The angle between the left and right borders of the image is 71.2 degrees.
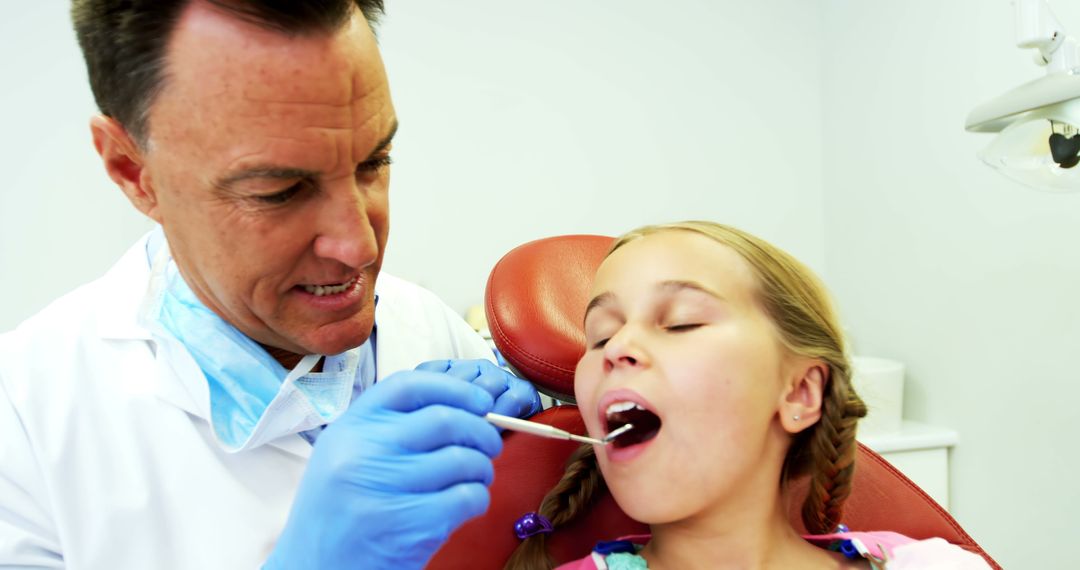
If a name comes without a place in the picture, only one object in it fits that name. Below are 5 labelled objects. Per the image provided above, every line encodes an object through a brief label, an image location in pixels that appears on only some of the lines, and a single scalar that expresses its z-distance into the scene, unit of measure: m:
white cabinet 2.22
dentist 0.86
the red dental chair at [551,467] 1.13
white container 2.25
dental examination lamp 1.41
